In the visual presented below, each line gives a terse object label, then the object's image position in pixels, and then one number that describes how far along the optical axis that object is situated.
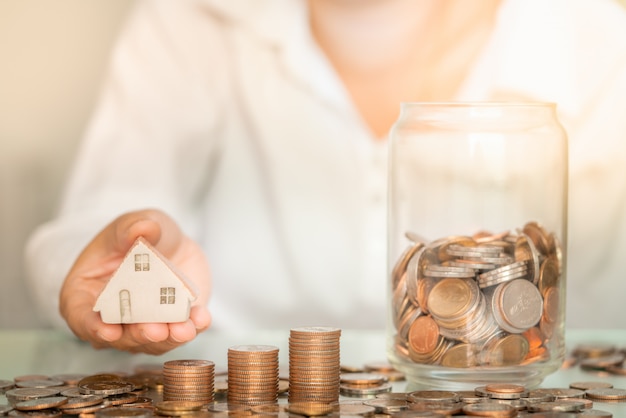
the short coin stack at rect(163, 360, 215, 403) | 0.55
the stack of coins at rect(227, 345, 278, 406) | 0.56
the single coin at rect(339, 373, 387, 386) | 0.60
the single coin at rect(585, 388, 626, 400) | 0.58
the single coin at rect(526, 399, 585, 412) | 0.55
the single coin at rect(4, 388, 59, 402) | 0.57
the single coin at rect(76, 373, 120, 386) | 0.60
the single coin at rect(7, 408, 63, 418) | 0.54
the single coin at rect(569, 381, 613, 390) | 0.60
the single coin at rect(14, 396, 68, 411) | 0.55
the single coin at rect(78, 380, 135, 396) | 0.57
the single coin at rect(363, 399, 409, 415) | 0.55
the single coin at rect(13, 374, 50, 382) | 0.61
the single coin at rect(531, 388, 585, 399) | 0.57
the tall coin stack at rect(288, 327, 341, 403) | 0.56
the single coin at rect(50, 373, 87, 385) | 0.61
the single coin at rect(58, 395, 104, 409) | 0.55
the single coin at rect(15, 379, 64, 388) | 0.60
